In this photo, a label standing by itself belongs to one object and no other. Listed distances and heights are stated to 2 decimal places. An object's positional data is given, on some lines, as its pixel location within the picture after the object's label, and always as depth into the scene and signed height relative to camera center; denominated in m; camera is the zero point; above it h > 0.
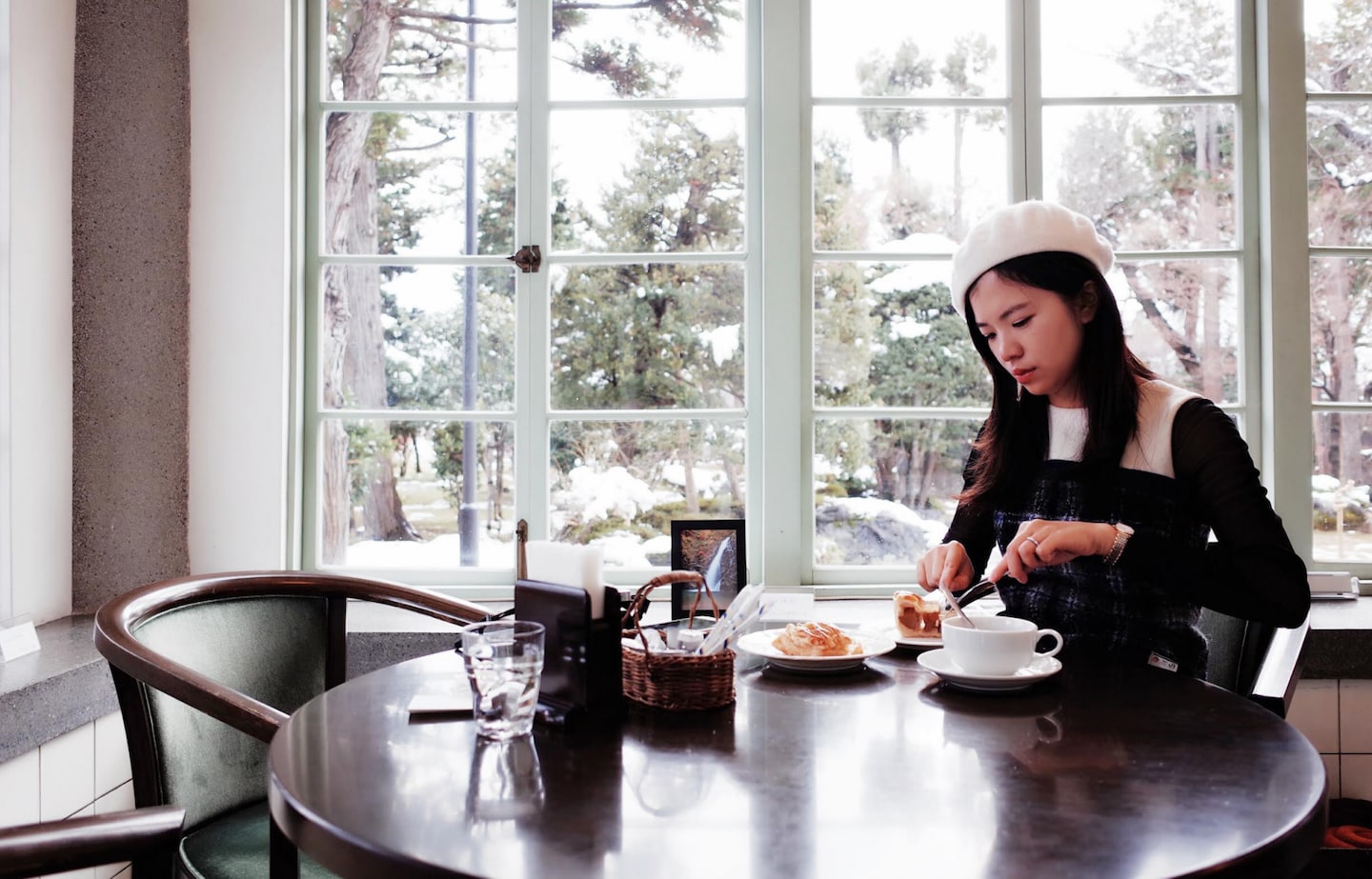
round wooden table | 0.70 -0.31
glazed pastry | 1.31 -0.28
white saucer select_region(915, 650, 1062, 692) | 1.15 -0.29
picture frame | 2.14 -0.24
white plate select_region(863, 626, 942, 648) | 1.43 -0.30
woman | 1.38 -0.06
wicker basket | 1.09 -0.27
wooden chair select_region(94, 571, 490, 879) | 1.27 -0.36
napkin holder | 1.06 -0.25
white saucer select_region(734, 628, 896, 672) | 1.28 -0.29
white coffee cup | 1.15 -0.25
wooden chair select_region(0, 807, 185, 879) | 0.83 -0.36
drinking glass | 1.00 -0.25
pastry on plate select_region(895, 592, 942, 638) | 1.48 -0.27
